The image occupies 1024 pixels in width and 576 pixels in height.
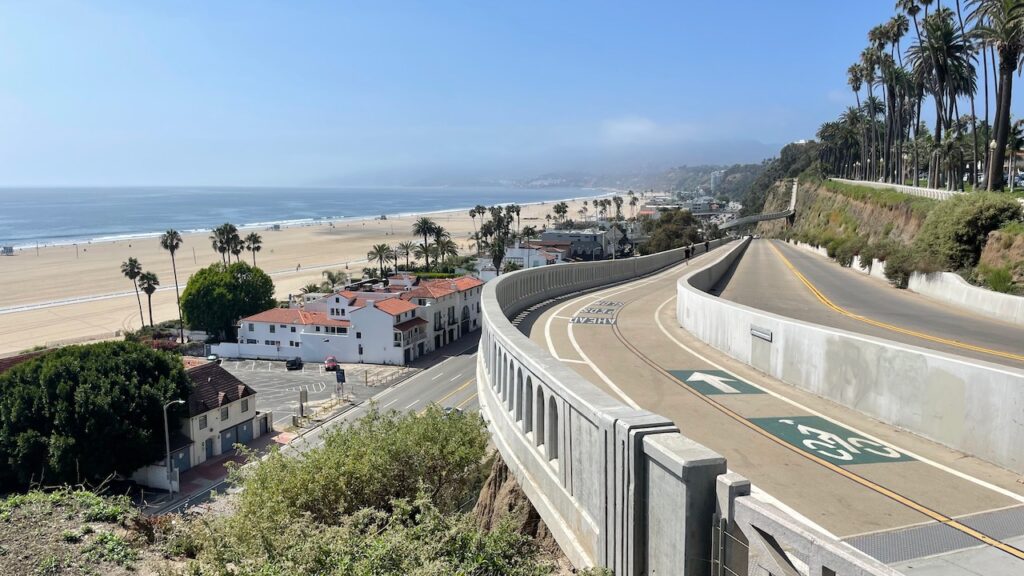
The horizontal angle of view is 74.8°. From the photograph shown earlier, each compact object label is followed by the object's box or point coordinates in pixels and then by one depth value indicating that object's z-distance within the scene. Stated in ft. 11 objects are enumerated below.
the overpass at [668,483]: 17.10
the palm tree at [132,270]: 238.68
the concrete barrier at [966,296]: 68.23
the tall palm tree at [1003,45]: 118.21
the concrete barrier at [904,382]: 28.78
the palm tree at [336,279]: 293.43
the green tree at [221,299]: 216.33
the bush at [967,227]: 94.63
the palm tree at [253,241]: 310.80
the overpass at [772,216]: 437.99
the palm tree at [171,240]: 261.54
